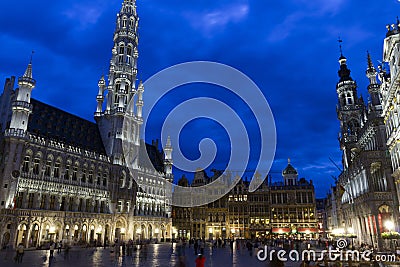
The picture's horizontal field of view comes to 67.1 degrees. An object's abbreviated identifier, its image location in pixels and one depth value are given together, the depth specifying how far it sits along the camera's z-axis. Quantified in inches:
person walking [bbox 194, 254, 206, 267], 479.2
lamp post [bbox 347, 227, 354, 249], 1899.2
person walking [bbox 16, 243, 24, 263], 957.7
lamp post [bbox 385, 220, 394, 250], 1279.0
